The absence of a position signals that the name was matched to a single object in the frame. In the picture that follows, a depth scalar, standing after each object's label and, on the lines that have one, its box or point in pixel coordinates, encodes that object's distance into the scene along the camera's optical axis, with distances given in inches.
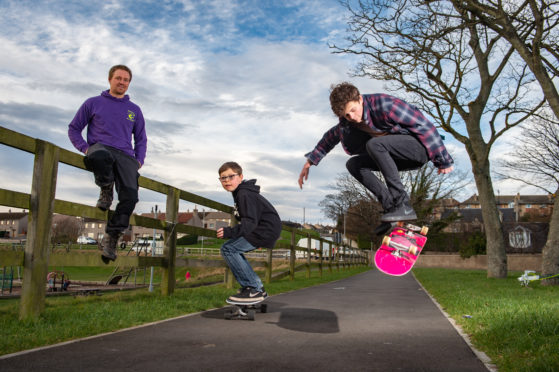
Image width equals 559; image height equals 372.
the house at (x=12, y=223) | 3873.0
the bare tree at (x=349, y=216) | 1373.0
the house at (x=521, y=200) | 4499.0
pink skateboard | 148.6
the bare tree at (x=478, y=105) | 624.8
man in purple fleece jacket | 176.9
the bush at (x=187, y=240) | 3070.9
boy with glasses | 183.9
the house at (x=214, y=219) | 4771.2
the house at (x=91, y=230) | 4315.9
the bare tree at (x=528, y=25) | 419.8
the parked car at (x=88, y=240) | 3206.2
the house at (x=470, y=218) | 2364.7
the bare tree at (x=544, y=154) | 1020.5
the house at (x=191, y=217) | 4261.8
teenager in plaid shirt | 134.0
